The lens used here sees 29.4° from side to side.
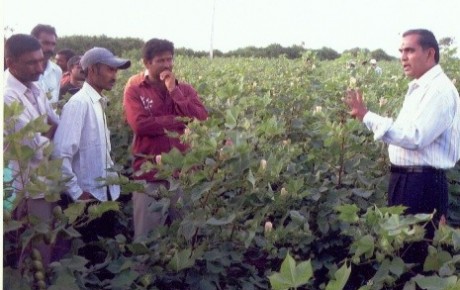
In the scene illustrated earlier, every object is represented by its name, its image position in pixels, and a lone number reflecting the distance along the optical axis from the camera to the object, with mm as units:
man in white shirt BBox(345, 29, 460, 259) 3496
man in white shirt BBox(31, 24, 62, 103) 5363
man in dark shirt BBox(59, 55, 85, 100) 5559
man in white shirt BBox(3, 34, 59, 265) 3076
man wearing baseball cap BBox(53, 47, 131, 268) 3570
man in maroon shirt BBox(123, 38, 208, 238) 4230
